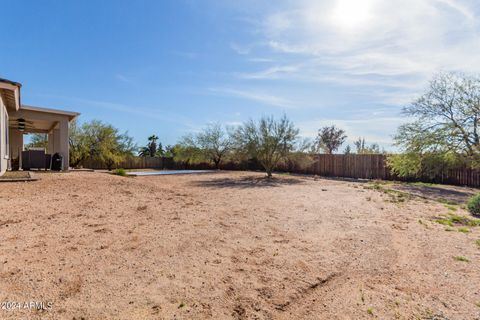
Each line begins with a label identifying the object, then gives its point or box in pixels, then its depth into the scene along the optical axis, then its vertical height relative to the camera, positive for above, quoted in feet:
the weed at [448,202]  25.05 -3.81
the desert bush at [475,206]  20.88 -3.40
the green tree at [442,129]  34.30 +4.85
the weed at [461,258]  11.18 -4.10
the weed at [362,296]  8.16 -4.24
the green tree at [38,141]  69.10 +5.32
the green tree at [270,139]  47.98 +4.29
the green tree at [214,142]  73.09 +5.60
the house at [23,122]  25.76 +6.00
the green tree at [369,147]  73.23 +4.70
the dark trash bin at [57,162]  34.65 -0.11
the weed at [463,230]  15.58 -4.01
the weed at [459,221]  17.40 -3.98
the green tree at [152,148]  118.11 +6.14
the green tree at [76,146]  69.18 +4.09
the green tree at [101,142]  71.46 +5.41
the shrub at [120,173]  38.03 -1.68
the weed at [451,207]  22.30 -3.87
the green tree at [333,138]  105.40 +9.99
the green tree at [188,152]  74.78 +2.90
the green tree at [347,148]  93.04 +5.28
